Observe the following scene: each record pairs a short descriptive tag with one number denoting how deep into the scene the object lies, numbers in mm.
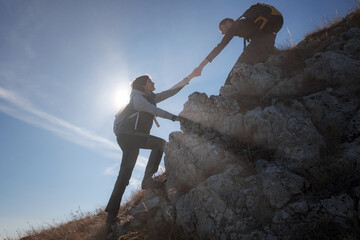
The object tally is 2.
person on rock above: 7266
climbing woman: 6086
